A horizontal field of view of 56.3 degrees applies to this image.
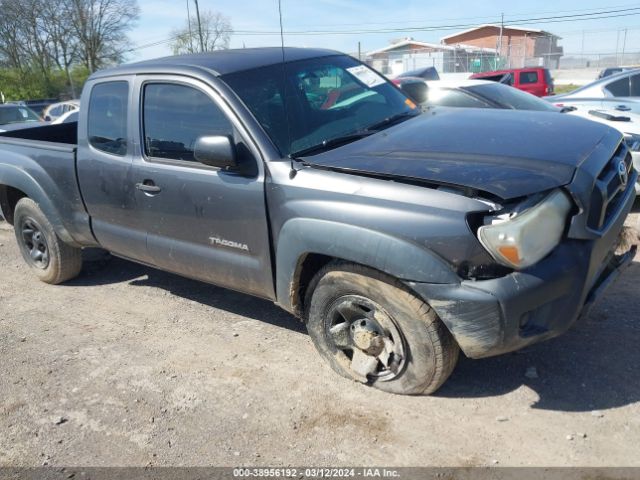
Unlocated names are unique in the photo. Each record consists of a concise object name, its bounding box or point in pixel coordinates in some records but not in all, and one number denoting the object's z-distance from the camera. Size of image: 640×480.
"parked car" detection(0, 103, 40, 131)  13.27
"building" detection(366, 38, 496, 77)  40.00
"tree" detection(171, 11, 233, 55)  49.14
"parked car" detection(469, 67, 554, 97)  22.16
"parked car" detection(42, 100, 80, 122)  19.24
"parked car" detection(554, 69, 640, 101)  8.96
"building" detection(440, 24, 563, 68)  43.81
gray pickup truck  2.75
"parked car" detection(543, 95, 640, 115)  7.60
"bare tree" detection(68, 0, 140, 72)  53.56
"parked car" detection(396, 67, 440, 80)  14.31
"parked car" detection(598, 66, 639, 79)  22.44
